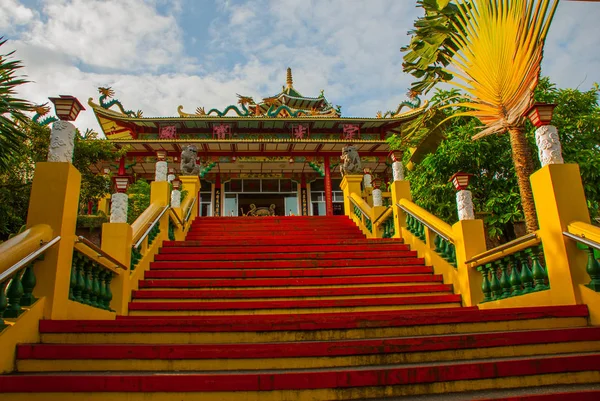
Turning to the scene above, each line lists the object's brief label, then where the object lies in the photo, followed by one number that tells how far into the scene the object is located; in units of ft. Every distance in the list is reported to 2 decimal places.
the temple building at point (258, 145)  69.92
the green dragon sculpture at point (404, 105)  74.64
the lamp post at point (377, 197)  35.14
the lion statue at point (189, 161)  42.34
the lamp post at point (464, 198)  20.76
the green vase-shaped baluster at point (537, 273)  16.30
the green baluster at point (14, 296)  12.00
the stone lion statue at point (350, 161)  41.92
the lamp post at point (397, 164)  30.27
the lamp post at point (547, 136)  16.20
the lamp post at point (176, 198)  35.94
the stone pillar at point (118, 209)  20.27
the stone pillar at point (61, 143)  14.97
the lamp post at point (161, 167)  31.19
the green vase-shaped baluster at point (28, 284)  12.94
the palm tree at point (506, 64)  23.59
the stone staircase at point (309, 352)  10.14
